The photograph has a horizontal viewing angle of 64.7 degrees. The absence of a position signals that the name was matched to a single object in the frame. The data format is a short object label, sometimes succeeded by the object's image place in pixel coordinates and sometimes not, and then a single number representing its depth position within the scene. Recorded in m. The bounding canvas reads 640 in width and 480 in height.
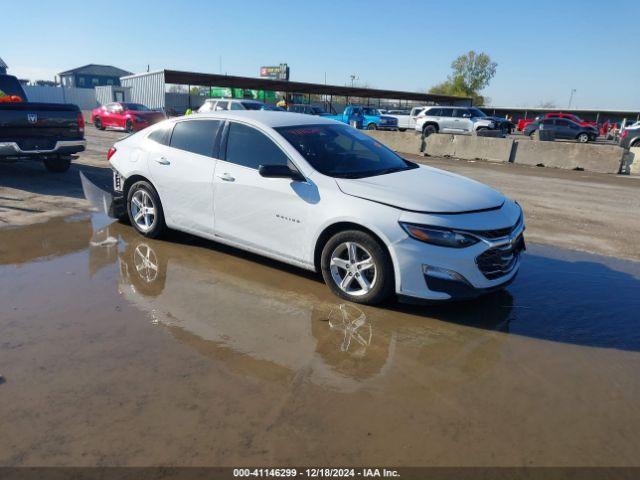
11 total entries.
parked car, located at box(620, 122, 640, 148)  22.09
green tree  96.56
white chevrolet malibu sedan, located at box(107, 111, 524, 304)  4.09
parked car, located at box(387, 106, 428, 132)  31.10
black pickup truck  8.84
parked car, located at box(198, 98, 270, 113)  22.91
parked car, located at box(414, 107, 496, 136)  26.56
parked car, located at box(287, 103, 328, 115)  30.51
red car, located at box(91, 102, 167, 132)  24.47
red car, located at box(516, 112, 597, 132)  33.12
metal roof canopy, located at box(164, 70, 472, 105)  33.44
